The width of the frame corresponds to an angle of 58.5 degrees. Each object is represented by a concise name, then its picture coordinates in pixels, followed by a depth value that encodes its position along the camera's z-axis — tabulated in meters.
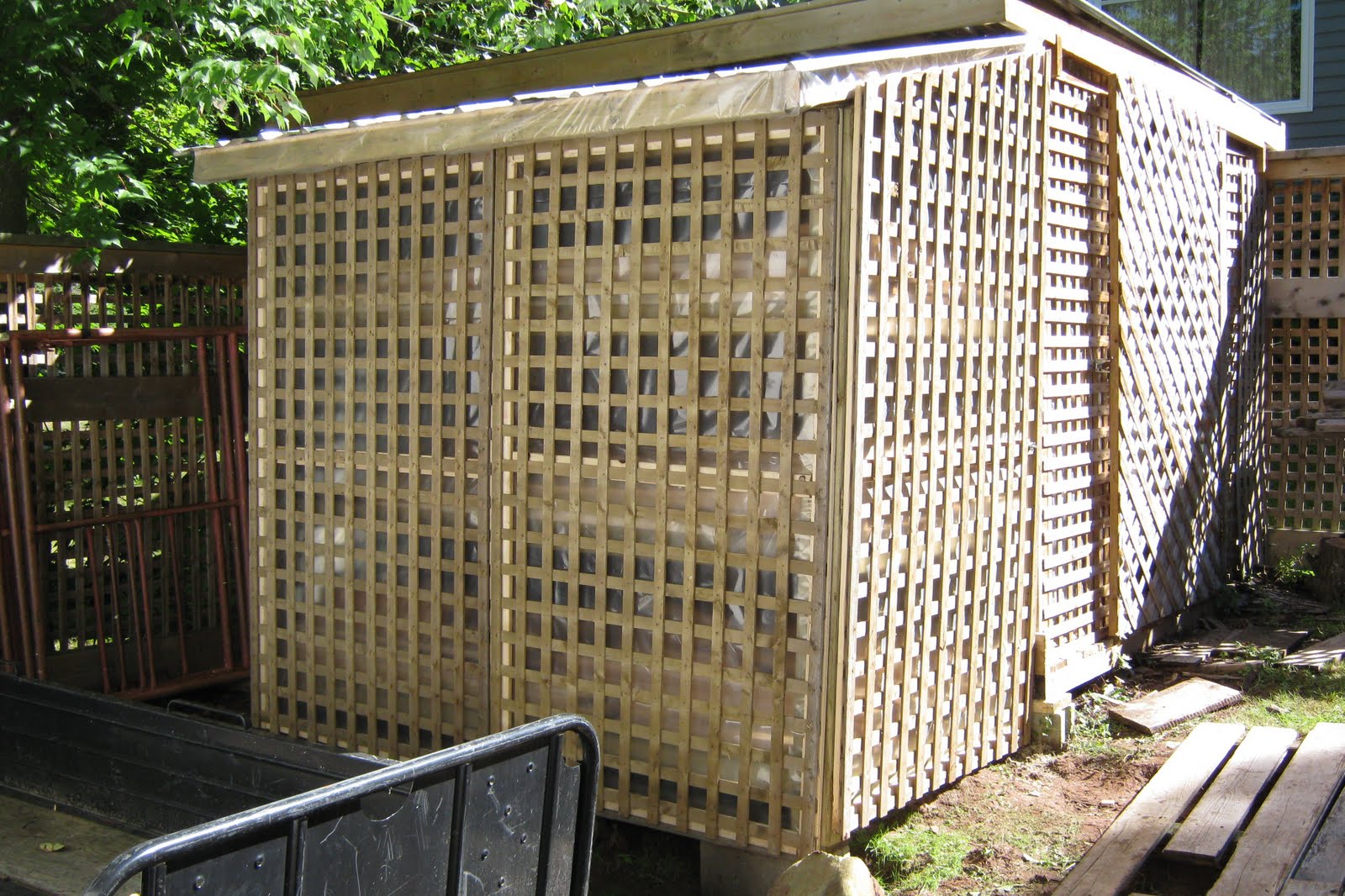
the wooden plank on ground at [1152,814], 4.13
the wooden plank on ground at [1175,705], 5.77
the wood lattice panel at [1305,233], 8.83
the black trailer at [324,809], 2.14
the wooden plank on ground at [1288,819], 3.92
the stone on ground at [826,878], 3.65
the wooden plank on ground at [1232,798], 4.25
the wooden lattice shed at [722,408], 4.12
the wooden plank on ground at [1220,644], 6.85
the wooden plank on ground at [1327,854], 3.86
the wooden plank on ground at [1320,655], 6.56
